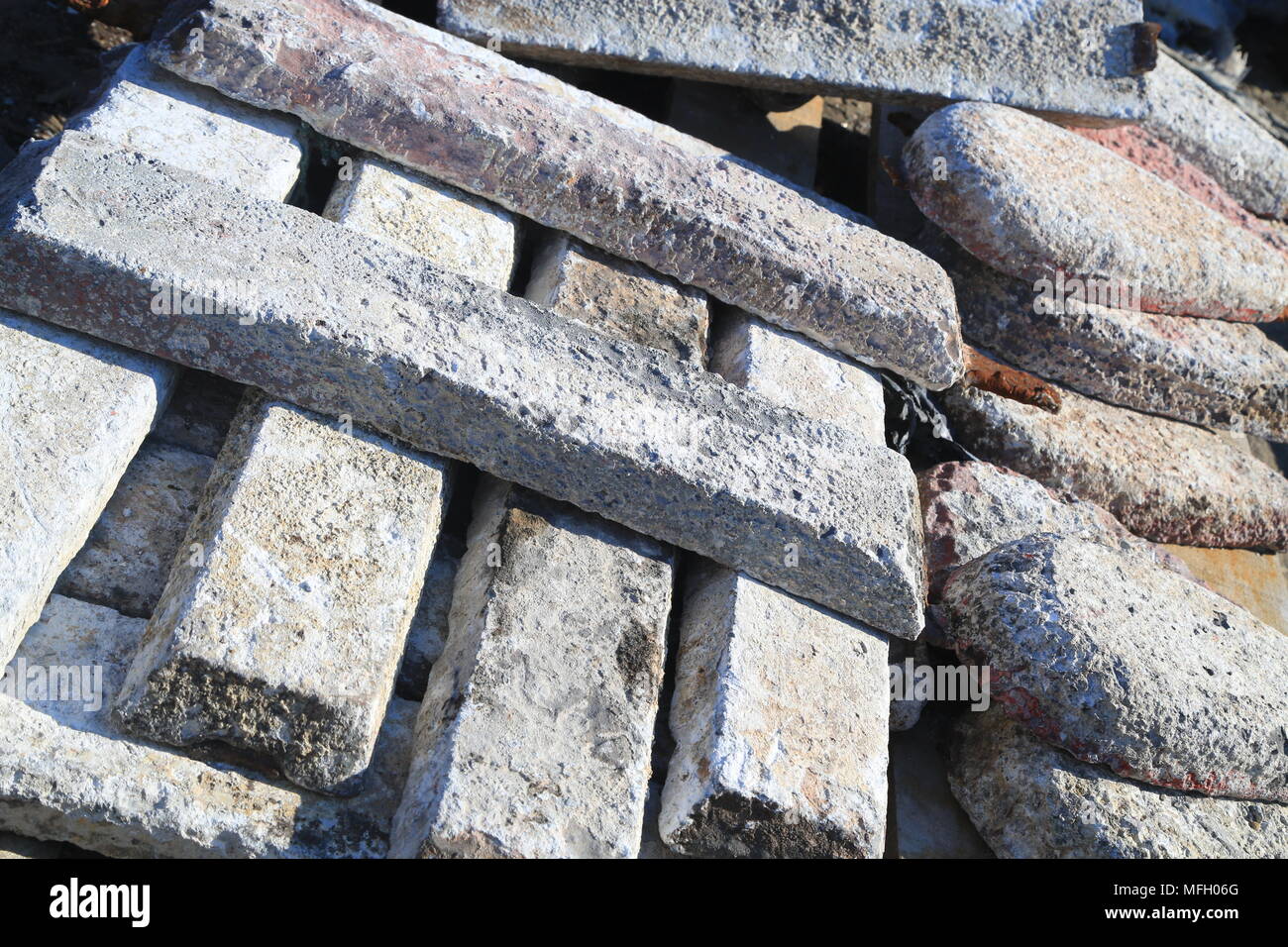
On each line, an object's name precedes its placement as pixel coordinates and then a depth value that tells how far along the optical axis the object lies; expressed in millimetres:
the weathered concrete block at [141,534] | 2424
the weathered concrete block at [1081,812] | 2686
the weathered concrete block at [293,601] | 2172
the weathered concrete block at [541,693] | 2209
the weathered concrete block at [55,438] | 2186
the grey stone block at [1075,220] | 3580
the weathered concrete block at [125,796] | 2100
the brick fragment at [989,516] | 3264
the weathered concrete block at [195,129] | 2824
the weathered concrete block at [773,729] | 2408
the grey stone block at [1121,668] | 2717
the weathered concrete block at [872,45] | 3752
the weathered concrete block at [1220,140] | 4801
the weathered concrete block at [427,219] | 2971
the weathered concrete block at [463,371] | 2420
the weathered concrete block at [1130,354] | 3789
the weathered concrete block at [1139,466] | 3689
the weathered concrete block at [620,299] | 3117
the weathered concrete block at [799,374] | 3158
